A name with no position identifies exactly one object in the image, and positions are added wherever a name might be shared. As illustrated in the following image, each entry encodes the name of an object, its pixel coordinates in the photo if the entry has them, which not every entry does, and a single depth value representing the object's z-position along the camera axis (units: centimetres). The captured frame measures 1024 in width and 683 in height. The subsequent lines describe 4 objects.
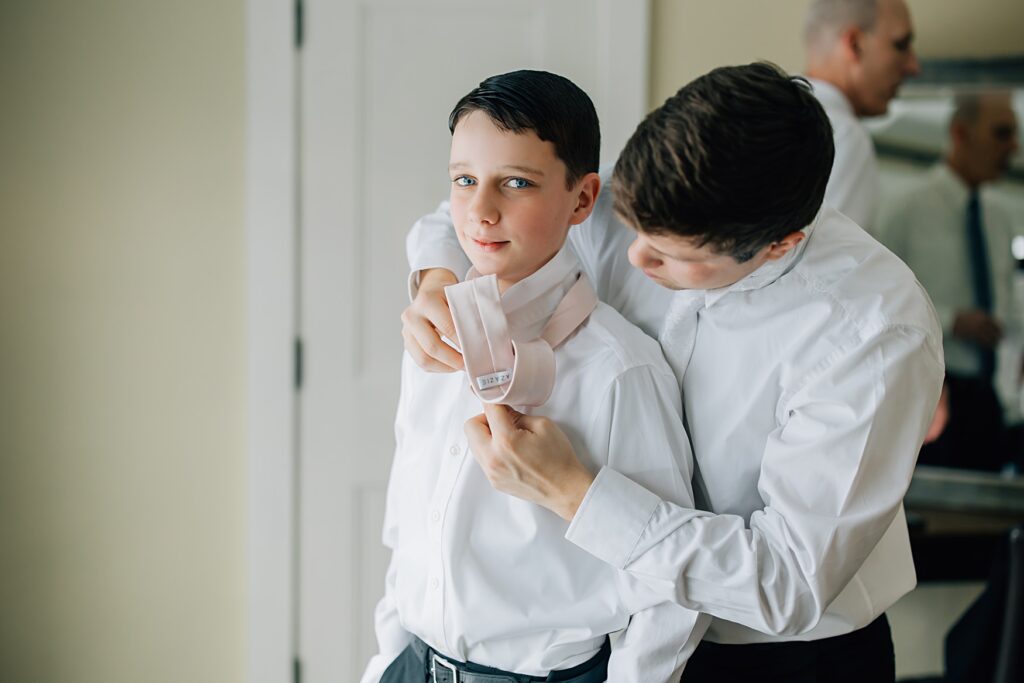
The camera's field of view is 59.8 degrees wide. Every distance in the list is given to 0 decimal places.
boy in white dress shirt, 103
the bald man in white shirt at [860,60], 203
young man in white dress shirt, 85
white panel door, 224
